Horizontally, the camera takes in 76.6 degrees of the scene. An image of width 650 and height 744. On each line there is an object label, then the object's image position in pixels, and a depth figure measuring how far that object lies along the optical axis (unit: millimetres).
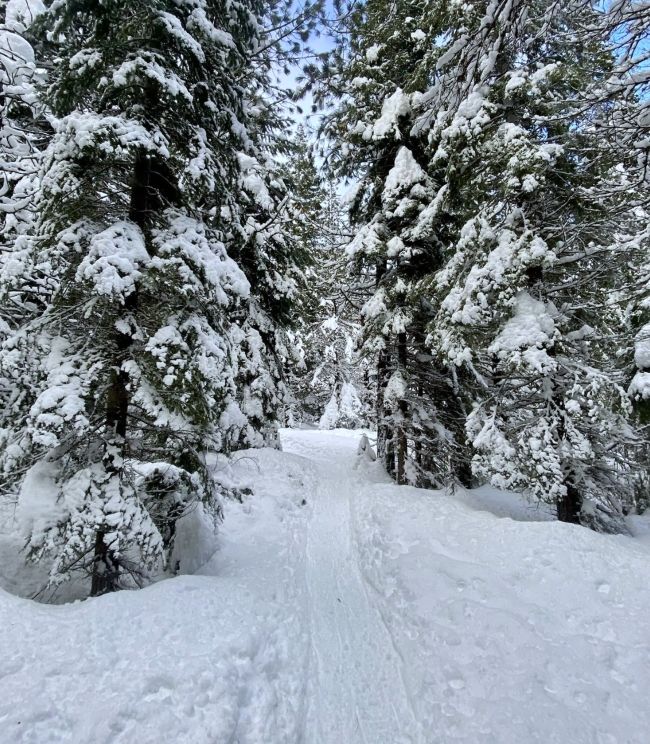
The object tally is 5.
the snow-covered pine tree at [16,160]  4645
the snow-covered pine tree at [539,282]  6562
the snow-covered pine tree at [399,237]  10148
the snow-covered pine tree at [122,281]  4309
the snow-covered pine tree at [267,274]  9586
